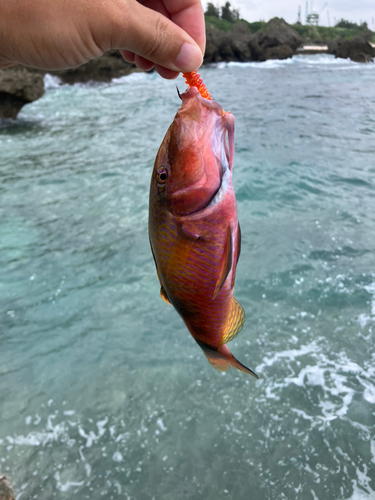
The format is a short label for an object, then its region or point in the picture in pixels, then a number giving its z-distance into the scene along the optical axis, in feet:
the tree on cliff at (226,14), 237.76
